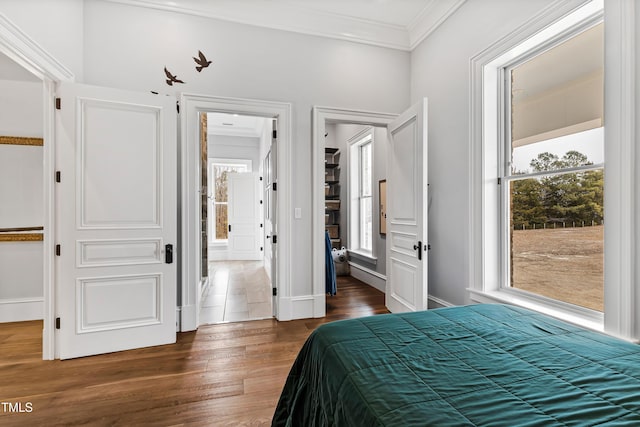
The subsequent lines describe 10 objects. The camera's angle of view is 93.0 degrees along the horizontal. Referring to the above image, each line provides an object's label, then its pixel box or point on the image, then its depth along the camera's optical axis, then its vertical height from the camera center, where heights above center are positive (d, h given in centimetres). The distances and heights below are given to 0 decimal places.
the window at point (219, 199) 757 +39
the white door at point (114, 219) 241 -4
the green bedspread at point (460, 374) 78 -50
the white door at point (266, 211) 613 +6
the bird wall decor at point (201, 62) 294 +148
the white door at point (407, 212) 268 +2
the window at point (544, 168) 194 +34
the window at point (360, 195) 516 +34
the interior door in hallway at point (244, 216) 741 -4
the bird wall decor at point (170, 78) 287 +129
